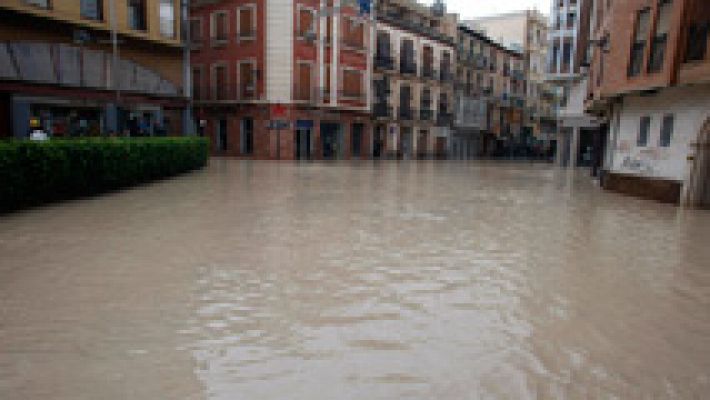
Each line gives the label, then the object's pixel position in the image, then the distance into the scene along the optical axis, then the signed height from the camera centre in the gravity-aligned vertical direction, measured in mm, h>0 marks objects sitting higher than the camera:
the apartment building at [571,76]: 27094 +5499
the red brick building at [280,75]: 29438 +5023
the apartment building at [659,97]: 12680 +1874
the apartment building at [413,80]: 37781 +6274
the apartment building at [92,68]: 18141 +3479
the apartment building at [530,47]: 57875 +13255
